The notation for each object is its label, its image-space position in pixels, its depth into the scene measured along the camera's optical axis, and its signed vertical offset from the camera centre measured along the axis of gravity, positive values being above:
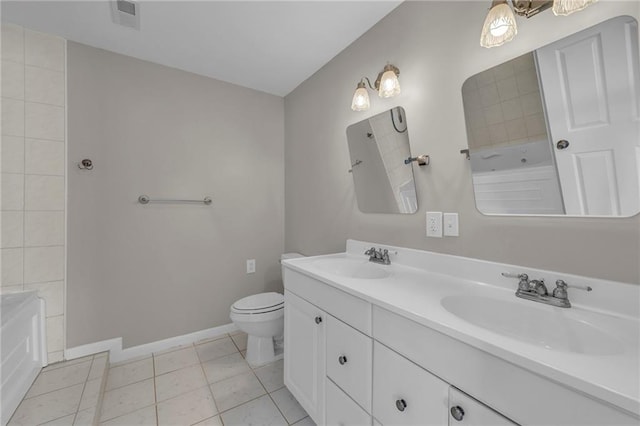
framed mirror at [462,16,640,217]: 0.75 +0.28
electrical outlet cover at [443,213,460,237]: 1.16 -0.04
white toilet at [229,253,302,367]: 1.74 -0.63
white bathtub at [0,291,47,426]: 1.23 -0.53
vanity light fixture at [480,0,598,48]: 0.89 +0.69
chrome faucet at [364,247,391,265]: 1.43 -0.19
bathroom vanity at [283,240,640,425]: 0.51 -0.36
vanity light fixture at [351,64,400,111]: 1.36 +0.75
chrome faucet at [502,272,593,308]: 0.81 -0.27
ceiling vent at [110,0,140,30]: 1.40 +1.30
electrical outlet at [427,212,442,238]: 1.22 -0.03
